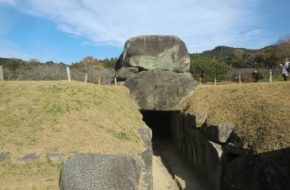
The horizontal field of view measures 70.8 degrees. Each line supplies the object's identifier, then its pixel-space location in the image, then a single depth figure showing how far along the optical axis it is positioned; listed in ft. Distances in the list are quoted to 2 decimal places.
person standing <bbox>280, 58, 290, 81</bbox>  42.45
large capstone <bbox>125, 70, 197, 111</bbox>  40.49
